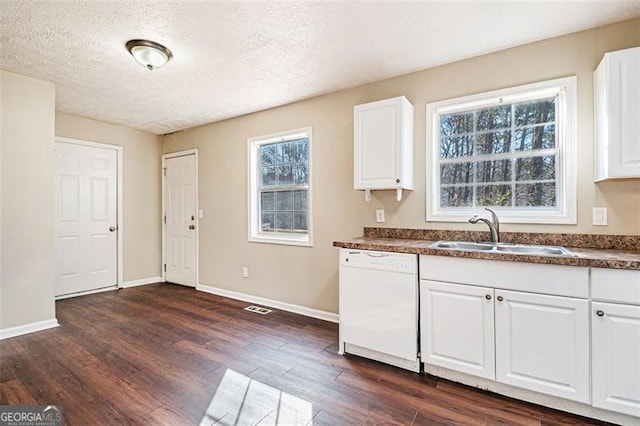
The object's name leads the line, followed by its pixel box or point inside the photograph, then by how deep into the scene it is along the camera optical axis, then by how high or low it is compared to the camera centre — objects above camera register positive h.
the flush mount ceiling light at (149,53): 2.30 +1.25
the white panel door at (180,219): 4.62 -0.09
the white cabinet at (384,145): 2.54 +0.58
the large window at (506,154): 2.24 +0.47
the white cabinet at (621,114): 1.81 +0.59
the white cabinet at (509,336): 1.70 -0.77
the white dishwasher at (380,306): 2.17 -0.71
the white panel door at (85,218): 3.98 -0.05
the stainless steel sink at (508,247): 1.88 -0.25
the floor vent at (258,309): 3.51 -1.14
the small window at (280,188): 3.56 +0.31
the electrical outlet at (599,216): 2.08 -0.03
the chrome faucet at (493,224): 2.30 -0.09
